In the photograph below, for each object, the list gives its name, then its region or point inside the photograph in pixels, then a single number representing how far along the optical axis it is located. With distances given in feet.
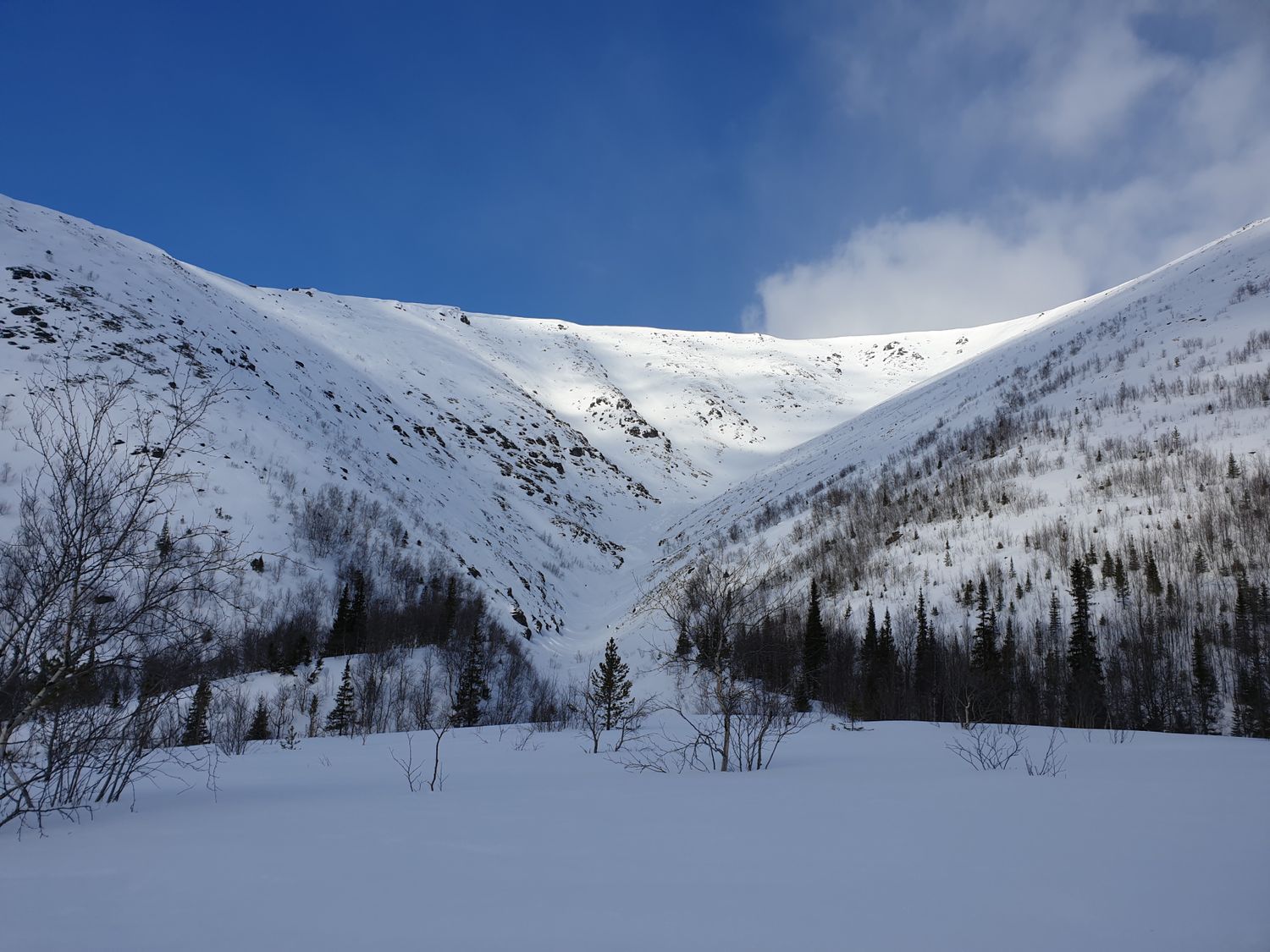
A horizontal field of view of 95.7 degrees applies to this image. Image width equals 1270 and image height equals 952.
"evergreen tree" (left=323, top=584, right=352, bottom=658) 115.75
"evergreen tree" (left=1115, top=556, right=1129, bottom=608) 119.85
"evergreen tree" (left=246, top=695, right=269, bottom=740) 82.69
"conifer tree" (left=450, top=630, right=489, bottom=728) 105.40
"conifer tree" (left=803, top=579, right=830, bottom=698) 124.36
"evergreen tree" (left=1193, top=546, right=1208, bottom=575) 117.60
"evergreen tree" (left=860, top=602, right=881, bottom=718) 119.24
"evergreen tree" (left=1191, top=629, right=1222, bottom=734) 92.63
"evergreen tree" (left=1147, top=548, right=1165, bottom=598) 116.78
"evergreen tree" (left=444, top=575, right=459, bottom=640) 136.30
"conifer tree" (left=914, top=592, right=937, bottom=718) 117.80
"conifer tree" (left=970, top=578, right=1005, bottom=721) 98.17
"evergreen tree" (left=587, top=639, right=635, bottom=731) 80.69
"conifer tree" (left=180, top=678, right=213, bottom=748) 63.30
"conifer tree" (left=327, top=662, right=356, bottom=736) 90.22
